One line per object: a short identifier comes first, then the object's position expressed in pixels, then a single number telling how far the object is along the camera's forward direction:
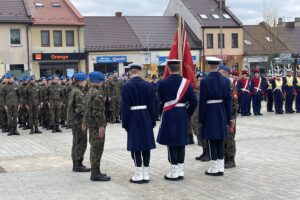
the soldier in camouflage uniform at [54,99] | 18.06
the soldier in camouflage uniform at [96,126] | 8.78
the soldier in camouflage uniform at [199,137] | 10.63
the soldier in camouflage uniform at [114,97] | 20.47
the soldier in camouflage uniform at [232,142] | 9.73
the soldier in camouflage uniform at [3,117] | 18.01
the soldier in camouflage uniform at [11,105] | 17.11
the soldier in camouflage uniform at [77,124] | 9.81
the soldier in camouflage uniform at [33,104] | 17.58
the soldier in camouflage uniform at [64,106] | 18.64
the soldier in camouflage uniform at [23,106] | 17.98
